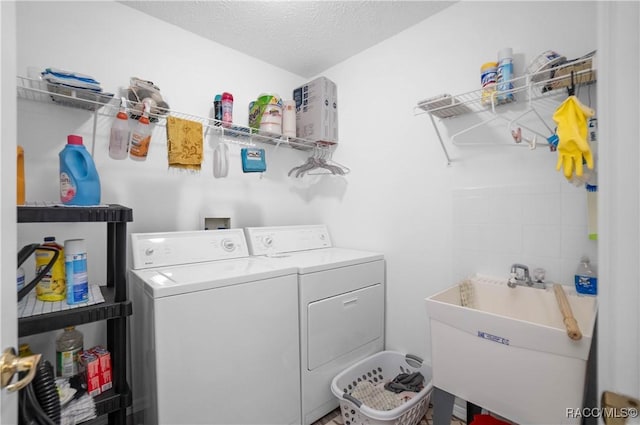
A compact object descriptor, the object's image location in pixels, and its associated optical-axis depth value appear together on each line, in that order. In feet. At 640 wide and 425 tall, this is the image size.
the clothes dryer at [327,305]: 5.41
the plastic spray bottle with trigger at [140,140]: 5.37
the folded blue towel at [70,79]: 4.32
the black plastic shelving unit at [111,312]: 3.33
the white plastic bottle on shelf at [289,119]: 7.37
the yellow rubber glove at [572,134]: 3.52
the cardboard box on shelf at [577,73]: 4.09
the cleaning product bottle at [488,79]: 4.93
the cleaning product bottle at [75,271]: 3.72
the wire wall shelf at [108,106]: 4.62
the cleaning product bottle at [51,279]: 3.72
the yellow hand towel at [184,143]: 5.49
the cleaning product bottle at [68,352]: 4.20
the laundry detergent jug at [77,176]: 3.84
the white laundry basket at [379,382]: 4.88
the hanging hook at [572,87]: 4.18
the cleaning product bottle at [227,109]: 6.42
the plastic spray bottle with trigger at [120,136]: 5.11
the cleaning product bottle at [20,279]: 3.56
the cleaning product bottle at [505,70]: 4.89
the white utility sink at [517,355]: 3.37
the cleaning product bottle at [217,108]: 6.49
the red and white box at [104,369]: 4.03
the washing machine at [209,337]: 4.00
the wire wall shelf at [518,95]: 4.19
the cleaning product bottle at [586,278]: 4.37
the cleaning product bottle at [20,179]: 3.68
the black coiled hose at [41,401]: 2.48
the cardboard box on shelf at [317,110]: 7.65
